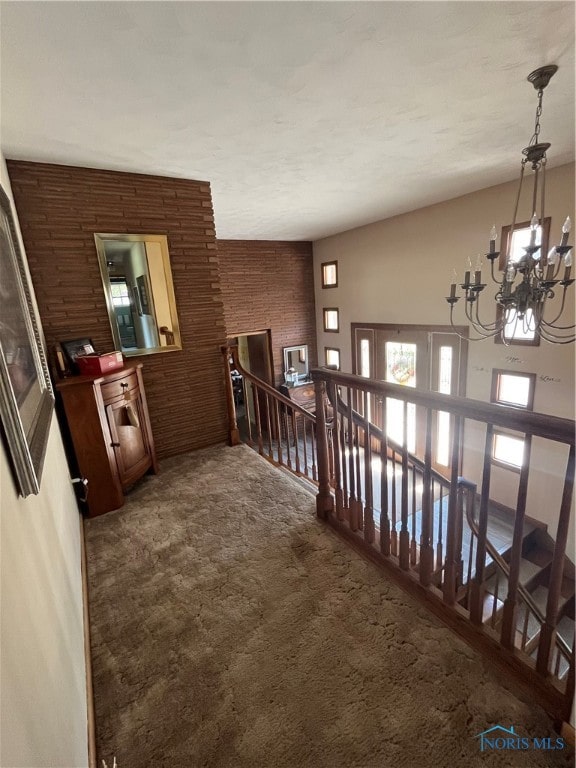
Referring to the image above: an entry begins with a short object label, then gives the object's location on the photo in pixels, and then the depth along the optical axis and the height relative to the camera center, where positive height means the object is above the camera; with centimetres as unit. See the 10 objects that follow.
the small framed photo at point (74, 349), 250 -25
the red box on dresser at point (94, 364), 242 -35
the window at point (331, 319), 652 -42
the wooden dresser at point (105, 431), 226 -83
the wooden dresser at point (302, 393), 681 -189
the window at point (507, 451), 419 -210
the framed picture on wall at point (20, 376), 85 -19
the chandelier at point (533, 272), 188 +8
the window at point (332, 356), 671 -117
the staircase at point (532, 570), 344 -326
